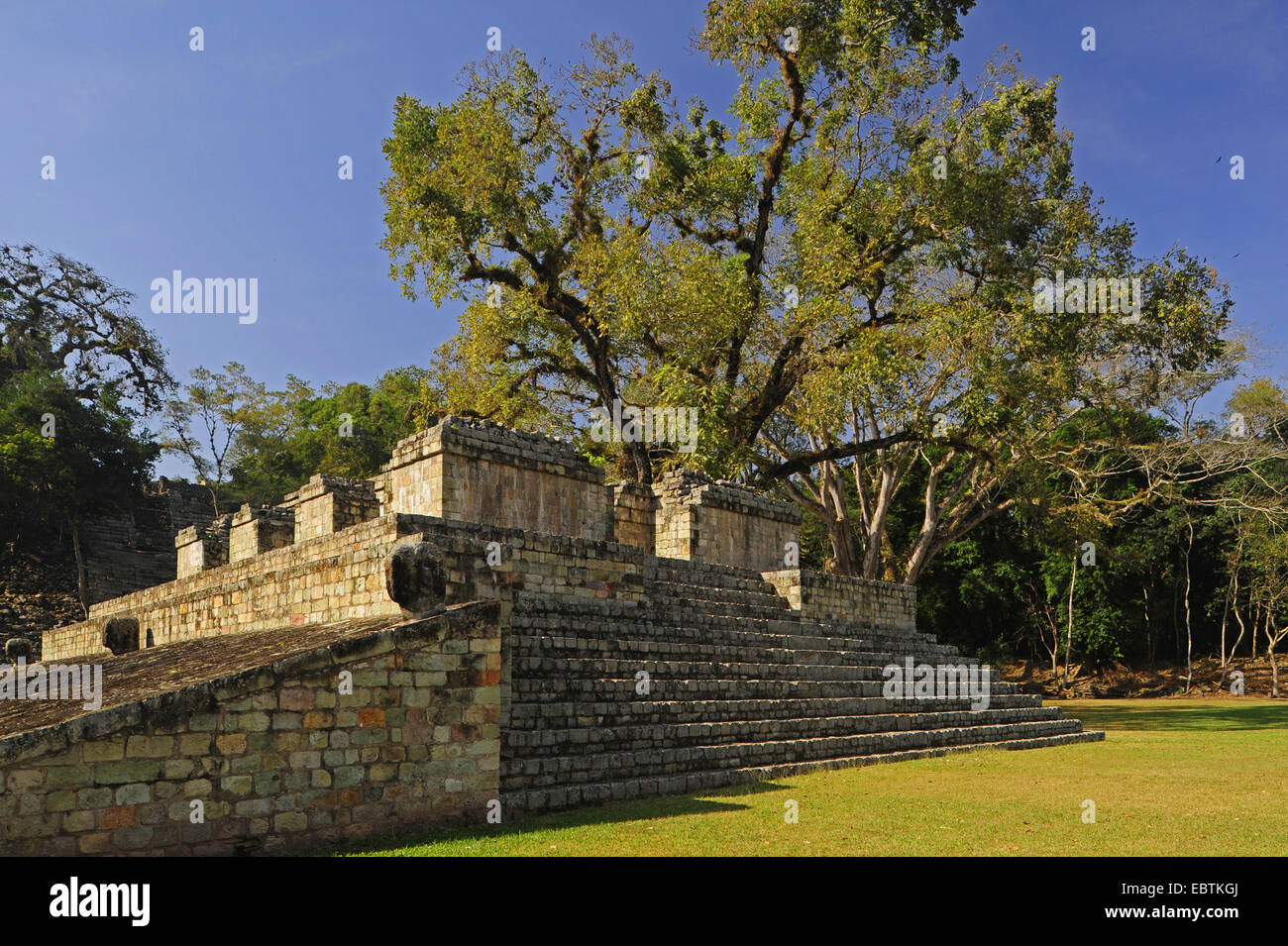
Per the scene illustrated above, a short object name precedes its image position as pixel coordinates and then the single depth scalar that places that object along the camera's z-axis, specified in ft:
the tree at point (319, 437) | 120.06
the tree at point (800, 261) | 58.95
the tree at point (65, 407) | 86.33
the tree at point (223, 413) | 128.47
